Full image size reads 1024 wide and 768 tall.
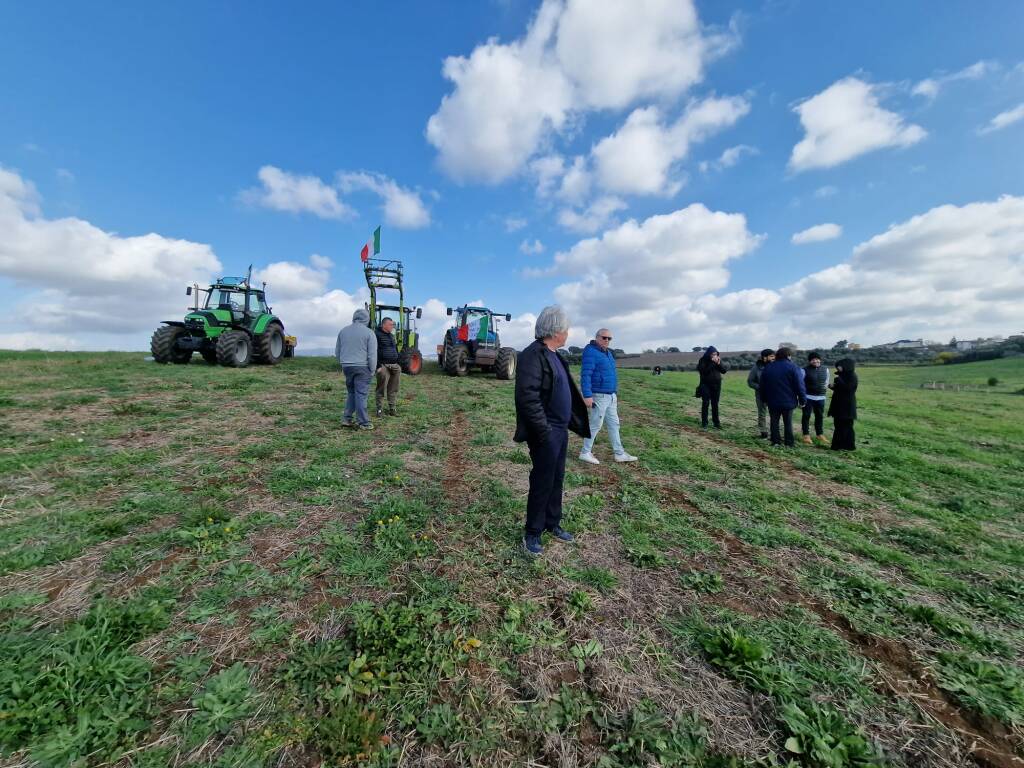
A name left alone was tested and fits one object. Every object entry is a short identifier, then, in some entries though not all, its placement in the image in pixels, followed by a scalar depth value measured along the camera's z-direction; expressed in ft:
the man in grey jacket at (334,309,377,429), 23.22
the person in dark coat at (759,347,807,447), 25.30
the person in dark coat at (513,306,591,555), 11.05
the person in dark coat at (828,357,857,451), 25.32
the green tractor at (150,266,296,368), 48.24
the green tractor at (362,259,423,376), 55.77
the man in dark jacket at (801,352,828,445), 28.37
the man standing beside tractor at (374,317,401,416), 26.63
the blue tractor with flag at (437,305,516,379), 59.00
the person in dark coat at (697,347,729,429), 31.22
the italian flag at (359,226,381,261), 53.72
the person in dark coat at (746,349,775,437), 29.32
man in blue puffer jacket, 20.75
